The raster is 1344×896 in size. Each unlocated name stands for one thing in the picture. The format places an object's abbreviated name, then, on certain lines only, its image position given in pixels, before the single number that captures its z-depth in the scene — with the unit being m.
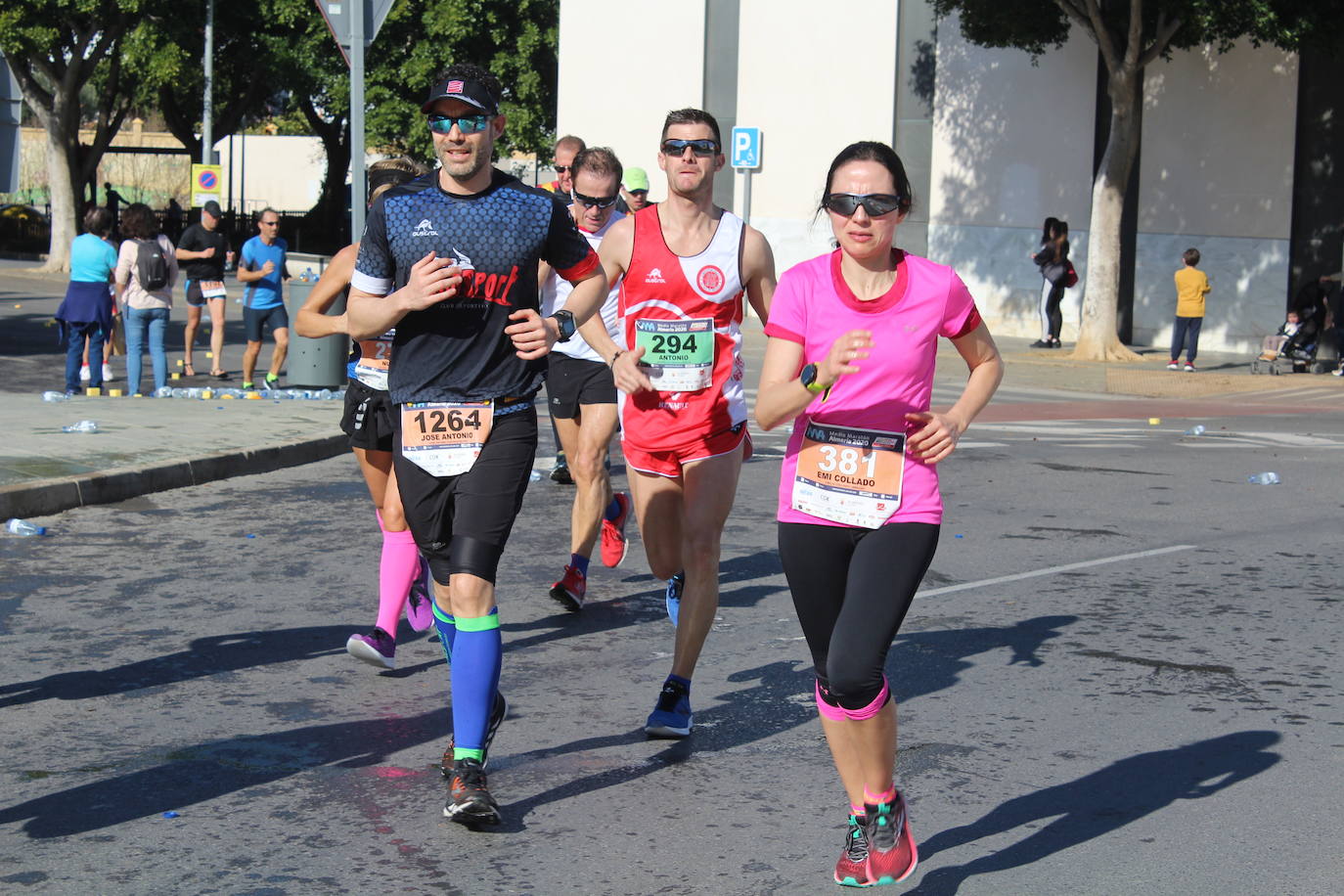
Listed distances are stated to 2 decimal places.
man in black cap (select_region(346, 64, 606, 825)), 4.88
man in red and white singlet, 5.88
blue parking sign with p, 24.69
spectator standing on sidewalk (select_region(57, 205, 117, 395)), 14.92
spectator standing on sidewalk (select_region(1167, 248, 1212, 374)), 23.33
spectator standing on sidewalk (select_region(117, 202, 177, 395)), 15.33
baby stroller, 23.30
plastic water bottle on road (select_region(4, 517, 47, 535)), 9.27
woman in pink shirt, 4.21
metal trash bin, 16.20
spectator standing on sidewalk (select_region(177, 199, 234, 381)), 17.78
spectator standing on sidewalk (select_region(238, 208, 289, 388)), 16.50
